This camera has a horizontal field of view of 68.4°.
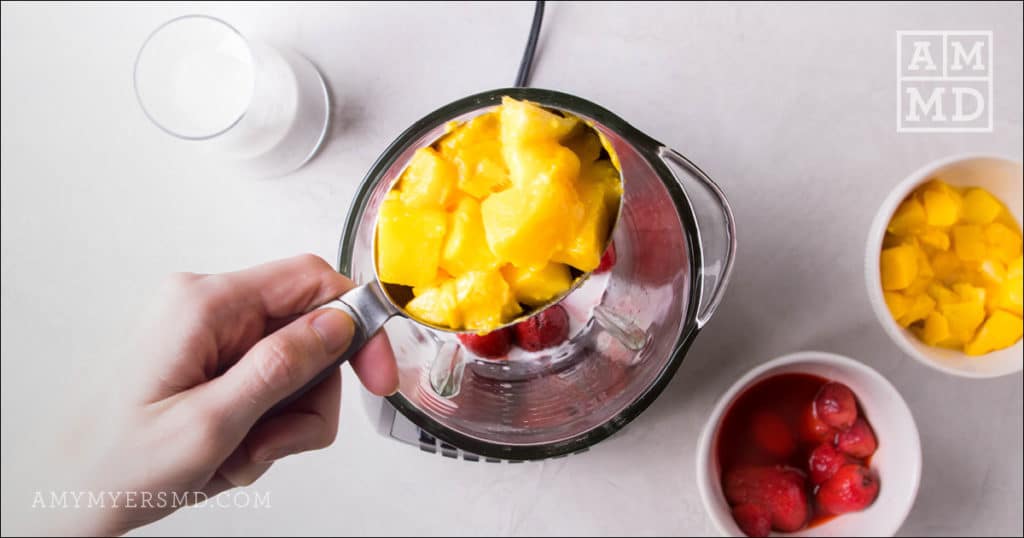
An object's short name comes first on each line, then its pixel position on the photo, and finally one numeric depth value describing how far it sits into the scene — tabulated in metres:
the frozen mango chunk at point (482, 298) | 0.69
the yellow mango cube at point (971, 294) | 0.99
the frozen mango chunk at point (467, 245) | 0.69
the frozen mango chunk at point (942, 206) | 0.98
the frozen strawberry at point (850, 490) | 0.96
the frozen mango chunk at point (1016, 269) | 0.99
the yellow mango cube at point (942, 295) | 1.00
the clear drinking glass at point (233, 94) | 1.01
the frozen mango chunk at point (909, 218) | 0.99
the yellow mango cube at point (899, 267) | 0.97
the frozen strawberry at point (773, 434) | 1.00
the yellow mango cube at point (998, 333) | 0.98
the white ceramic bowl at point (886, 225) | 0.96
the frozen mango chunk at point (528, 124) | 0.68
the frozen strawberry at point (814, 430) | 1.00
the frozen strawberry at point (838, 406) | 0.97
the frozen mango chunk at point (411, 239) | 0.68
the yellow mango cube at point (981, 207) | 1.00
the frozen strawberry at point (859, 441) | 0.98
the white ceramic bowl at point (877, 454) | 0.93
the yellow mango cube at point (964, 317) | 0.98
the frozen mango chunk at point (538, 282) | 0.70
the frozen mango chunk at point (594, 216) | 0.69
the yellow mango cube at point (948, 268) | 1.01
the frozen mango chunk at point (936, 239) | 0.99
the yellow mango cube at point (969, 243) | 1.00
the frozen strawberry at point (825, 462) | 0.99
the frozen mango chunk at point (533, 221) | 0.65
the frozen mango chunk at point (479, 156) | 0.71
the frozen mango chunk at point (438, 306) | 0.70
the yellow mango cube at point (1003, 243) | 1.00
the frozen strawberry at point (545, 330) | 0.92
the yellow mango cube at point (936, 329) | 0.98
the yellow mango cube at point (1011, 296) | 0.98
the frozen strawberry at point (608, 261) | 0.93
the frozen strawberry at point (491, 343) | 0.89
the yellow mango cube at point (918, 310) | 0.98
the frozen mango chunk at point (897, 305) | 0.98
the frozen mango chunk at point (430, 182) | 0.69
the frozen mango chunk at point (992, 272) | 1.00
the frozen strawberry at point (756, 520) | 0.96
